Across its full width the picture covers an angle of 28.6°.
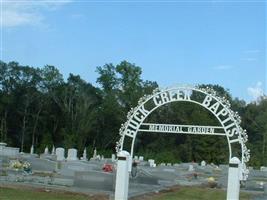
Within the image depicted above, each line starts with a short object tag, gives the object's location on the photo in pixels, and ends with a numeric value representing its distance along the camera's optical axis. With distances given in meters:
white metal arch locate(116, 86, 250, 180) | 16.02
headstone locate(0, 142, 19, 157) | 36.75
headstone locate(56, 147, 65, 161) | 36.19
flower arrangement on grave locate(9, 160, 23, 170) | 26.19
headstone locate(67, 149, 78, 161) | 38.34
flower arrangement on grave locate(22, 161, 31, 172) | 24.47
